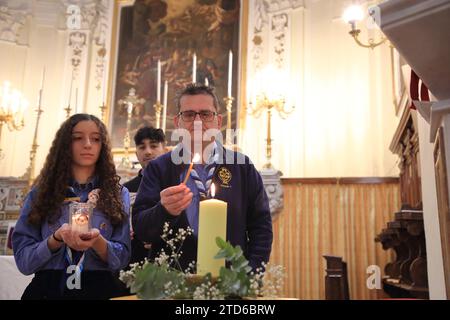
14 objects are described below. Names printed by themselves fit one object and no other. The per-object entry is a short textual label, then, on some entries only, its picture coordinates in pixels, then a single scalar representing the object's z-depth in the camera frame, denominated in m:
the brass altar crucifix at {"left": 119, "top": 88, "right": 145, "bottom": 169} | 6.45
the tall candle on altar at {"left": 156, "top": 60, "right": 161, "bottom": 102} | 7.30
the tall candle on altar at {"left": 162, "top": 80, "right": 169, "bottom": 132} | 6.90
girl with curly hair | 1.64
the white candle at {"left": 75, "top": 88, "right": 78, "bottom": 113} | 7.83
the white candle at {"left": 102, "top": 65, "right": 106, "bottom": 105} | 8.17
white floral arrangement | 0.88
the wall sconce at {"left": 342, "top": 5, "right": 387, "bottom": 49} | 4.48
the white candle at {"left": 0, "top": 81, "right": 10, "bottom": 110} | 6.82
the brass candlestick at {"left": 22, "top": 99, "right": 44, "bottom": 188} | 6.91
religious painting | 7.93
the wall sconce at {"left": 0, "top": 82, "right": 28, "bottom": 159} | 6.82
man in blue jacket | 1.68
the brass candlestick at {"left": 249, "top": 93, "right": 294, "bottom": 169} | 5.90
